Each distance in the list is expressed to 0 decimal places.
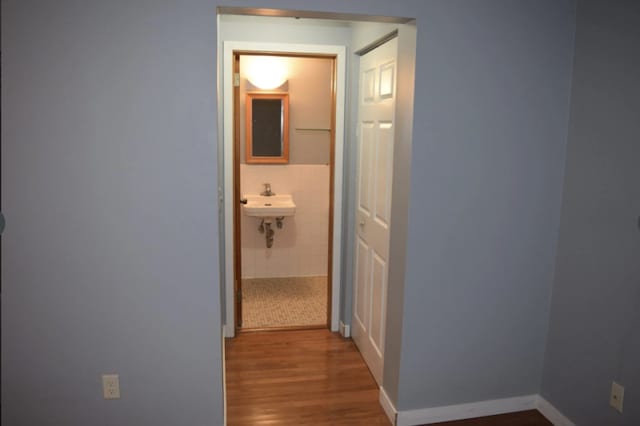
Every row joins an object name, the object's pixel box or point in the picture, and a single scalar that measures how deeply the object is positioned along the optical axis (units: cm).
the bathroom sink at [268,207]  457
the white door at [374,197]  291
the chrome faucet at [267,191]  488
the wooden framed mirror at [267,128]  472
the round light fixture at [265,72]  460
